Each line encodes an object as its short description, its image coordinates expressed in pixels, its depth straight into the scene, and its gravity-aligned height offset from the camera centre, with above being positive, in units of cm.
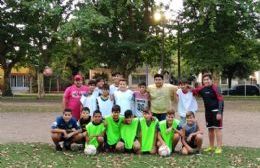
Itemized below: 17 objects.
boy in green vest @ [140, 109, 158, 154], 1165 -97
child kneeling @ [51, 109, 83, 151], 1173 -95
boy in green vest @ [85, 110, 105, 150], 1168 -95
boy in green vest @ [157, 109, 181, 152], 1166 -97
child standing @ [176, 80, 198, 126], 1227 -29
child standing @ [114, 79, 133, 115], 1227 -22
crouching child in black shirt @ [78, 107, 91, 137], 1224 -70
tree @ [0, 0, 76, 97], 3556 +355
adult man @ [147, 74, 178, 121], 1228 -22
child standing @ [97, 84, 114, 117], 1234 -36
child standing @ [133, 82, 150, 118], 1230 -27
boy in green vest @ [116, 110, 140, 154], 1172 -102
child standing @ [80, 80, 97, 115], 1240 -29
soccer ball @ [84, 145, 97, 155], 1127 -131
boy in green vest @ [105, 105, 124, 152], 1183 -94
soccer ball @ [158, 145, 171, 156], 1127 -133
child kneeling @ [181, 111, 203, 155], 1169 -104
